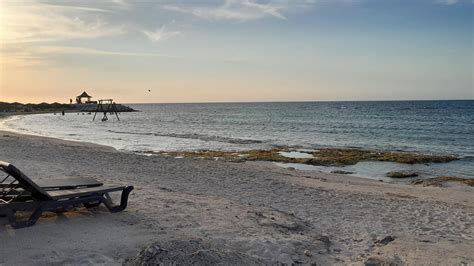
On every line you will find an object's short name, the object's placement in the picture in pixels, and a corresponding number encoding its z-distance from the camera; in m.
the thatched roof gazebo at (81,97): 109.54
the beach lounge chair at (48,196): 5.61
